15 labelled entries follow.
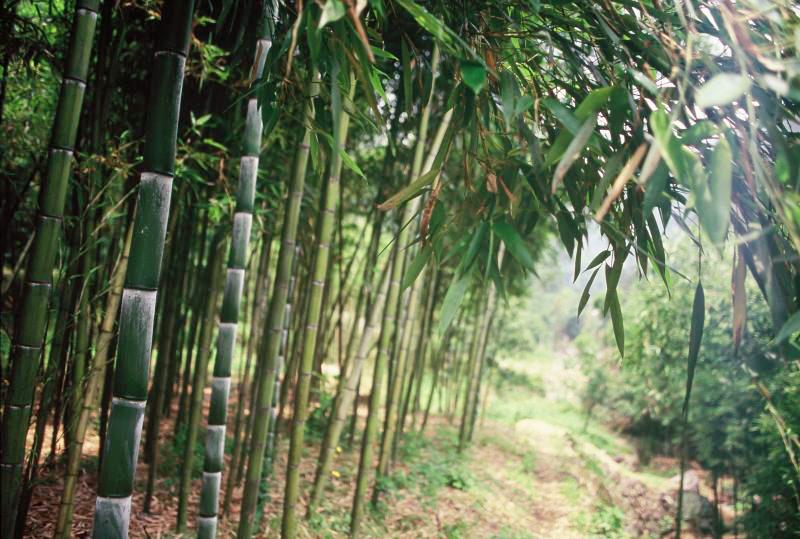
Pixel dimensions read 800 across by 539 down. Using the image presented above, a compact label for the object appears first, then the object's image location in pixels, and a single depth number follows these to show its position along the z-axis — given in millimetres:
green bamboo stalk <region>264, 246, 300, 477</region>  3785
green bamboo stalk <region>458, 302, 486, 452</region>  6291
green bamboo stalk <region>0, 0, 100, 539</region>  1413
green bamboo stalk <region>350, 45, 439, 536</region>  2840
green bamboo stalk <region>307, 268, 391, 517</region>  2992
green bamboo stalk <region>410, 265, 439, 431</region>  5668
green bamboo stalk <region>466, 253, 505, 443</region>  6598
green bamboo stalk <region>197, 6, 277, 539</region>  1929
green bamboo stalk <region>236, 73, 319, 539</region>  2229
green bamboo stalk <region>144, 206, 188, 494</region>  3038
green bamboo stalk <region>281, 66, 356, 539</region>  2246
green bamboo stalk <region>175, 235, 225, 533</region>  2713
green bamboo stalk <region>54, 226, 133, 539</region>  1927
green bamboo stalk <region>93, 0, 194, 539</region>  1122
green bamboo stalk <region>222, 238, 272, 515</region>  3256
